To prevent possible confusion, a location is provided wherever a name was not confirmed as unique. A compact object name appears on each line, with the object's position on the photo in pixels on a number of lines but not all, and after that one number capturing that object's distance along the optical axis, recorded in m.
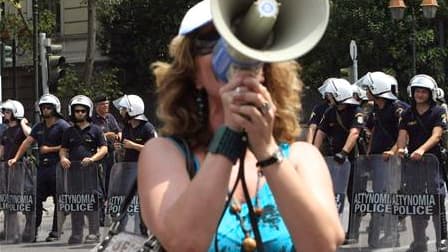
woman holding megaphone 2.19
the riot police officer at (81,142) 12.87
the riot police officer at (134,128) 12.69
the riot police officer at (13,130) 14.59
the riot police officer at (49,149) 13.29
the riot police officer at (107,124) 15.37
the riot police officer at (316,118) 12.42
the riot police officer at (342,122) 11.52
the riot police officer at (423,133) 9.98
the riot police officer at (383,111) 11.19
